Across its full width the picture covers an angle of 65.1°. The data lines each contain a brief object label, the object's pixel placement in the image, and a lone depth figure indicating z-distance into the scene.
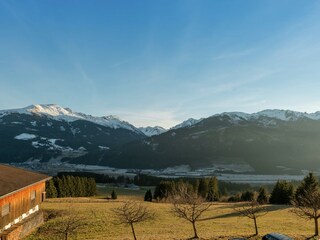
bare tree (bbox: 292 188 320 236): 28.68
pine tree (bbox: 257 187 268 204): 66.05
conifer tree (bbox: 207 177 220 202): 82.39
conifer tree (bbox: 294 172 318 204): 58.09
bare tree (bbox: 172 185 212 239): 29.59
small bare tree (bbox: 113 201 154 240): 27.95
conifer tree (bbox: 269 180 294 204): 63.10
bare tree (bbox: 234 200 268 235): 30.68
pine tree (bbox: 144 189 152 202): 79.71
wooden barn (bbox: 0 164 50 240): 27.95
